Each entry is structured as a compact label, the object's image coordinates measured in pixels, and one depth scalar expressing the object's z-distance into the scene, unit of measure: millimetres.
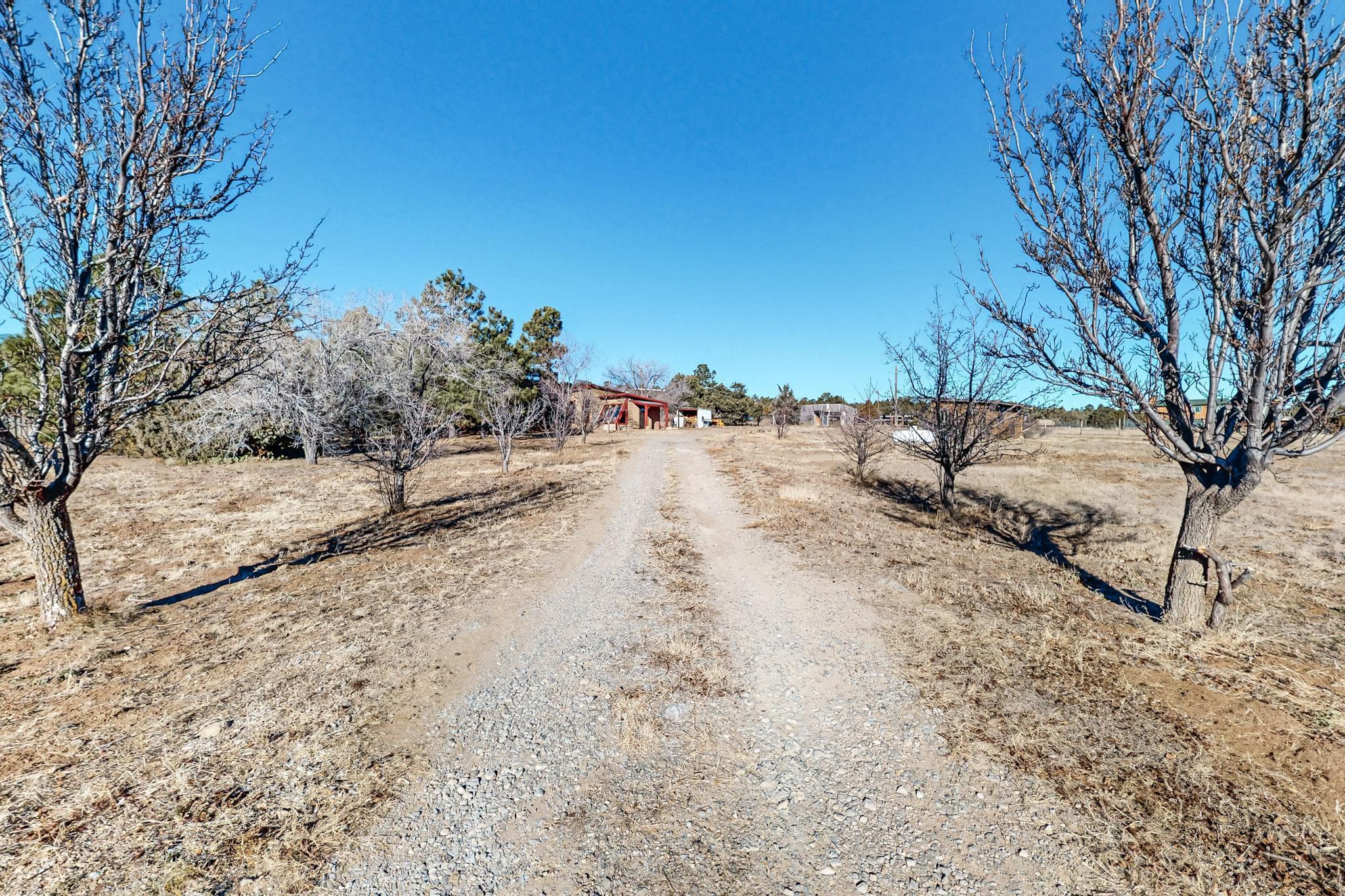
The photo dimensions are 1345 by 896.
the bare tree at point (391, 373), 11123
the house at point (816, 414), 61484
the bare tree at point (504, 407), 17562
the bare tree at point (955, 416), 10891
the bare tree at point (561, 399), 23328
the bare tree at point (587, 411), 29172
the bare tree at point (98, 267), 4488
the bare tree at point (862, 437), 14457
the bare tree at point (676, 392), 67156
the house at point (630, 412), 45375
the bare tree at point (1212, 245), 3986
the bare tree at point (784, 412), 37875
